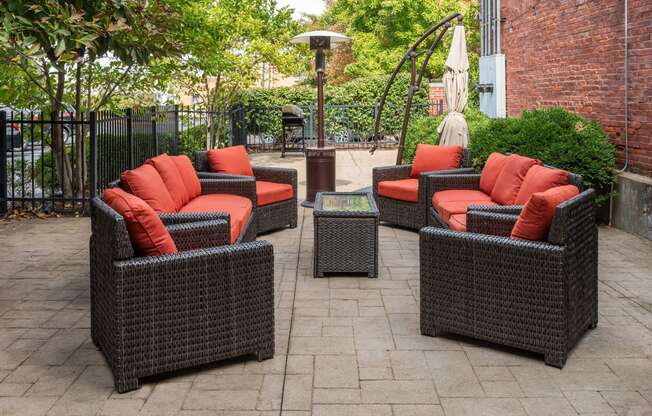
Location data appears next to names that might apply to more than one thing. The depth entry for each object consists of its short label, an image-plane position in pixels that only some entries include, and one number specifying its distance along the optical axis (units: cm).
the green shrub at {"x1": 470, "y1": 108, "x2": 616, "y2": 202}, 838
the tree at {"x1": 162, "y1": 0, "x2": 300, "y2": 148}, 1400
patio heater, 1045
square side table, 620
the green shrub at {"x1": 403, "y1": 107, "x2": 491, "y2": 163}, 1162
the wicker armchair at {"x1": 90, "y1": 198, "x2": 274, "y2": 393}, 377
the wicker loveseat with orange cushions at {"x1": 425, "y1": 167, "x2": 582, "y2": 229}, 775
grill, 1895
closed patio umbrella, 938
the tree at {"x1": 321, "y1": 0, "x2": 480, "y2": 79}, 3372
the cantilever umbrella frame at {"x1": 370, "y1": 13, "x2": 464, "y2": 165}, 1064
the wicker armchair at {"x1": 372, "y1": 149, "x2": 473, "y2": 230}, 791
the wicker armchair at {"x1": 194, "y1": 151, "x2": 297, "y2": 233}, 798
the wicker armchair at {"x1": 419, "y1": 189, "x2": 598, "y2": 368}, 407
